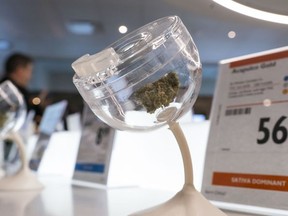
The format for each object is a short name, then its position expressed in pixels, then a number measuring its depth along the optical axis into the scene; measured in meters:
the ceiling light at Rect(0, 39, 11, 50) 7.38
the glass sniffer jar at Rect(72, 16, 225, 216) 0.59
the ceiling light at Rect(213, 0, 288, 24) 0.65
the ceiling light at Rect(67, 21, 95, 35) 6.10
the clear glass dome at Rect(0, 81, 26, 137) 1.46
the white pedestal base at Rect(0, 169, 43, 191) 1.27
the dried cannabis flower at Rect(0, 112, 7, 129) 1.46
